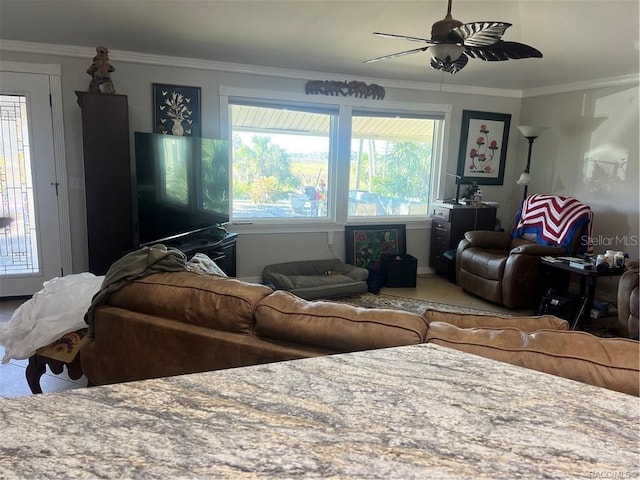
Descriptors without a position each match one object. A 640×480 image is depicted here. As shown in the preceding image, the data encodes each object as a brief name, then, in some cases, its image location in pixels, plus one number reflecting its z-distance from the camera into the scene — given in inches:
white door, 149.9
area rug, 164.4
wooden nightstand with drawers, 199.2
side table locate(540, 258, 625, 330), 139.6
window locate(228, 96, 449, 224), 185.6
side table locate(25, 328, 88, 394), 81.2
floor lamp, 189.5
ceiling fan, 88.6
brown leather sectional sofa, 48.8
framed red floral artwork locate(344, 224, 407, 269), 200.4
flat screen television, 142.7
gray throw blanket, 70.8
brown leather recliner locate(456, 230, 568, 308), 159.5
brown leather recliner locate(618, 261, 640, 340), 126.0
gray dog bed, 166.9
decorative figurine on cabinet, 141.6
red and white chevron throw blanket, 169.3
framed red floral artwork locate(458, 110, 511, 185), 212.2
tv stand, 145.6
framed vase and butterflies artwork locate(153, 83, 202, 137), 163.6
